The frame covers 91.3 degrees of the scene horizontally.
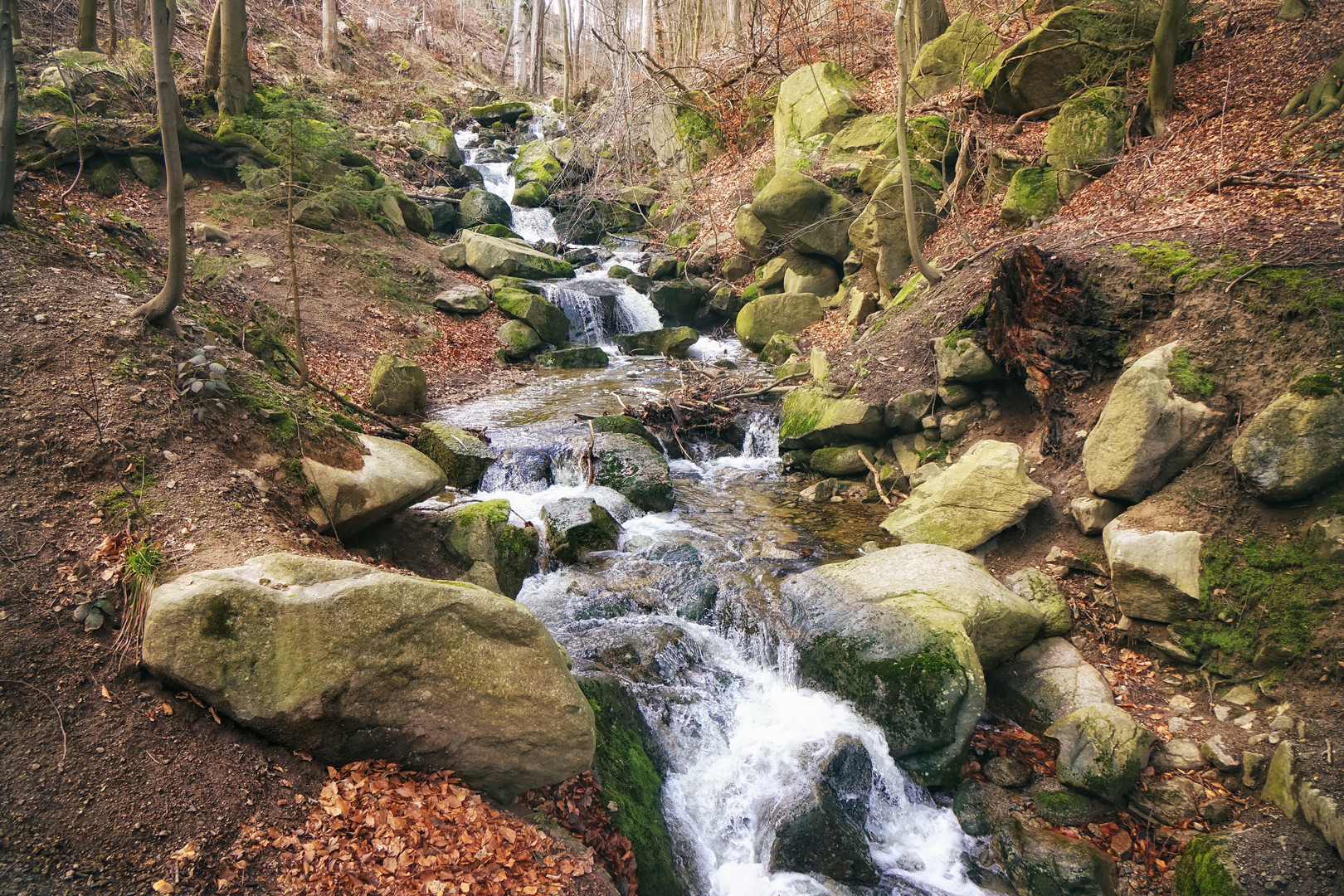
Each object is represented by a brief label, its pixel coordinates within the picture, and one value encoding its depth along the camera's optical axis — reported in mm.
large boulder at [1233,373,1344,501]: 5574
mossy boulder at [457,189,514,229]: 22031
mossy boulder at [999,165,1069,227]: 10828
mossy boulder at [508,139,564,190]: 25734
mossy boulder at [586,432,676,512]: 9766
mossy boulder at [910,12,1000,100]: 14977
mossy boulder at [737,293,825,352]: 14938
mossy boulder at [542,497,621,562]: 8328
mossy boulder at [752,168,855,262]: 14734
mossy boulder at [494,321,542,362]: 15859
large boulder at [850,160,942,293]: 12891
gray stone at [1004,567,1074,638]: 6664
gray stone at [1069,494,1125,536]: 6996
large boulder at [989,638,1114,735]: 6023
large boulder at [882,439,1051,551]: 7691
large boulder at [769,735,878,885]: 5094
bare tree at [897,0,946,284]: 10133
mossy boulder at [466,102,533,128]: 30844
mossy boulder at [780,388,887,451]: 10250
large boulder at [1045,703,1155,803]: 5332
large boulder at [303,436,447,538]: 6191
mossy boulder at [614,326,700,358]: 16688
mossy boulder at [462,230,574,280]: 18719
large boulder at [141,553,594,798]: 3742
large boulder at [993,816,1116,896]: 4848
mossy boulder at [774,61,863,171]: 16953
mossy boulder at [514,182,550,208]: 24859
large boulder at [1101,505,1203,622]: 6043
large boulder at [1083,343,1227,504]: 6566
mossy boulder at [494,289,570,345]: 16562
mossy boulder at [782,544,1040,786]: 5766
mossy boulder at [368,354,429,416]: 11172
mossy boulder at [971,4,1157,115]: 11438
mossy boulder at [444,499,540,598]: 7477
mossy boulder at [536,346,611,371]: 15852
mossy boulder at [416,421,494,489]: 9297
